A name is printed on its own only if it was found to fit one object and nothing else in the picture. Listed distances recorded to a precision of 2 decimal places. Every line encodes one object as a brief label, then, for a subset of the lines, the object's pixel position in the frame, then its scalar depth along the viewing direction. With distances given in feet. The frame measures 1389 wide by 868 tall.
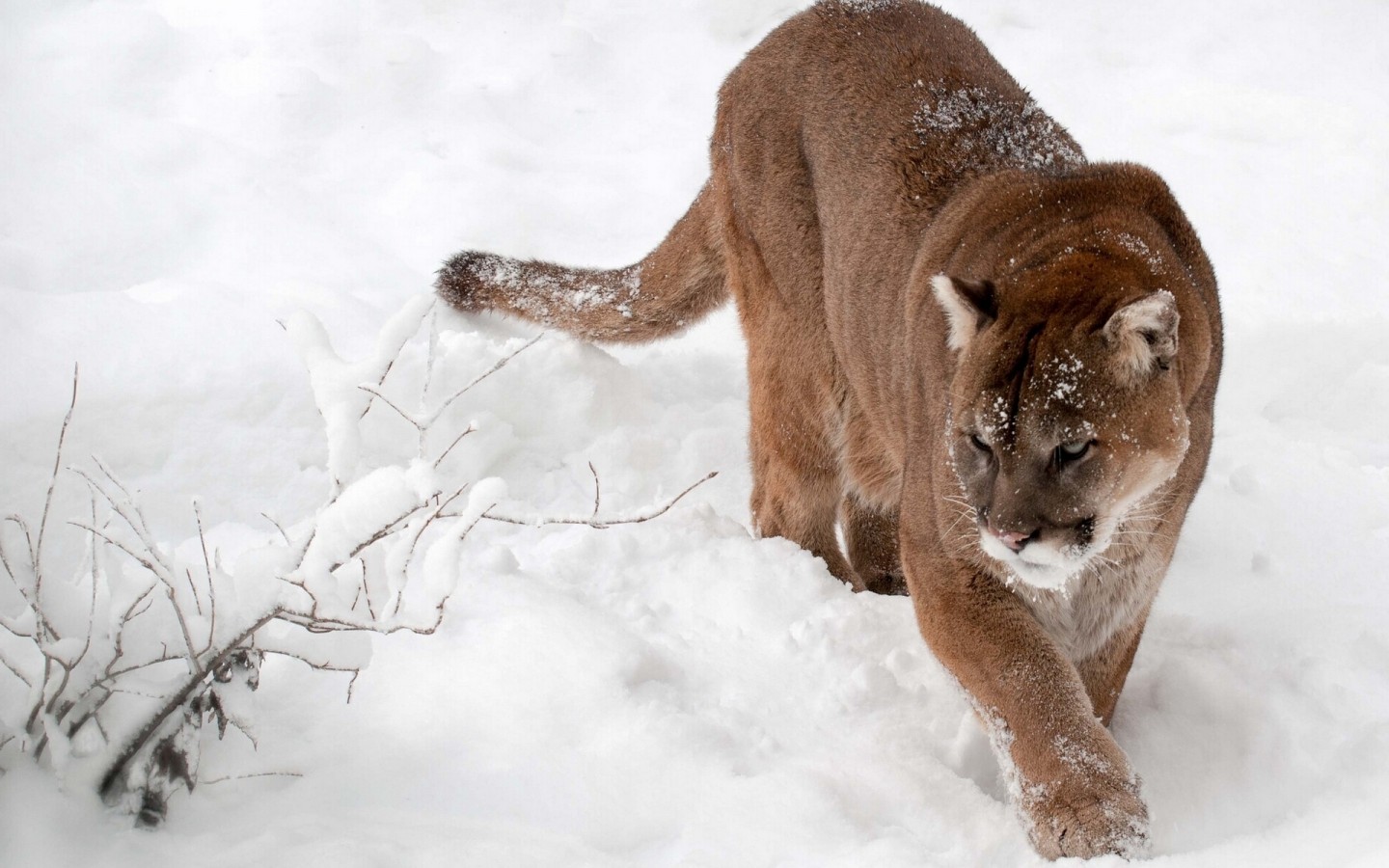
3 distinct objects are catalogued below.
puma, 17.49
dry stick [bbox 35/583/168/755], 14.98
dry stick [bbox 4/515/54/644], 15.06
